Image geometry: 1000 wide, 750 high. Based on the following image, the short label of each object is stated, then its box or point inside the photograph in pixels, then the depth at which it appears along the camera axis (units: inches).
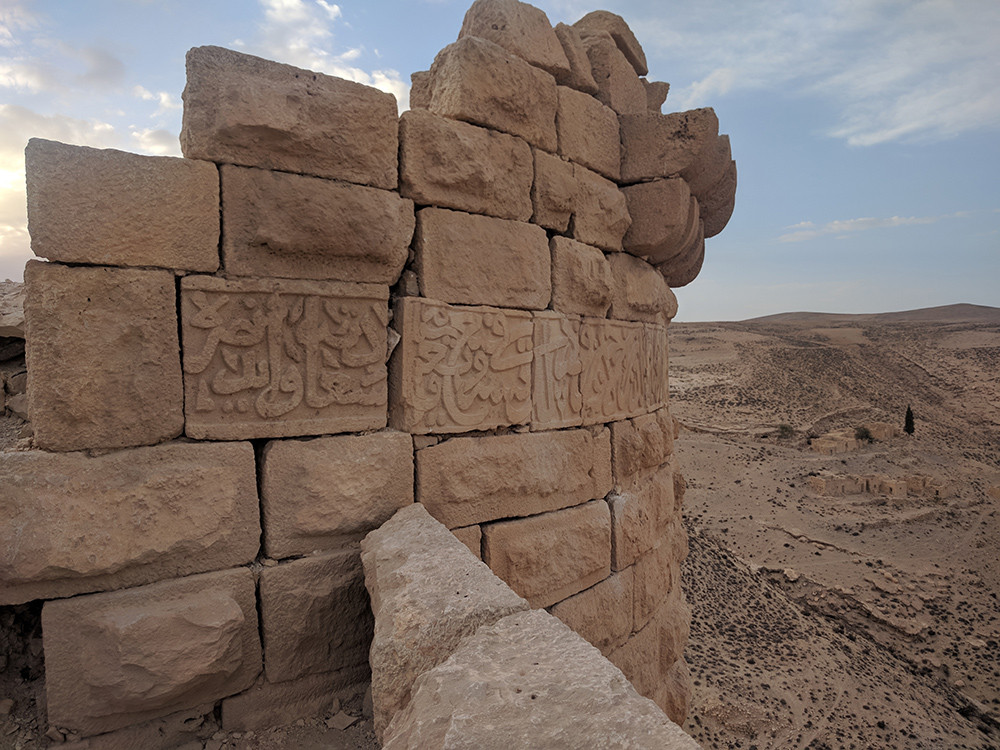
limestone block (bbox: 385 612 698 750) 41.9
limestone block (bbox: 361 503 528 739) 61.2
